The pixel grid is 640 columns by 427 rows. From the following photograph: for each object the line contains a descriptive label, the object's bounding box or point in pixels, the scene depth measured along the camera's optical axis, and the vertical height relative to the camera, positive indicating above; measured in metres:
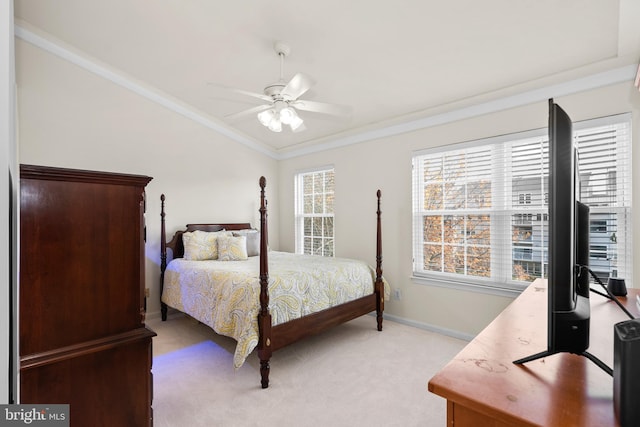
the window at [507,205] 2.38 +0.09
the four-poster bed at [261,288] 2.36 -0.67
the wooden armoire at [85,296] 1.12 -0.32
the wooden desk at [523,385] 0.66 -0.42
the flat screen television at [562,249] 0.81 -0.09
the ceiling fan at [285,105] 2.23 +0.87
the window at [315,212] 4.49 +0.04
